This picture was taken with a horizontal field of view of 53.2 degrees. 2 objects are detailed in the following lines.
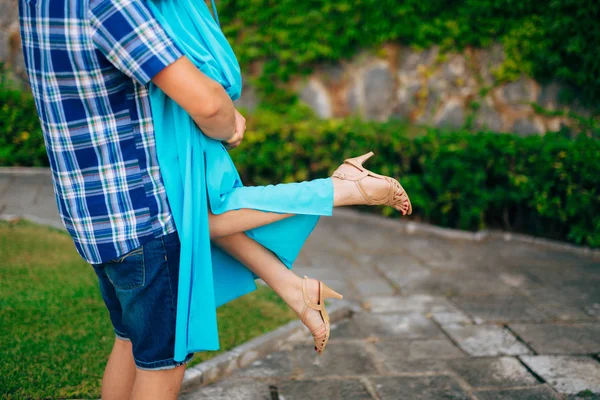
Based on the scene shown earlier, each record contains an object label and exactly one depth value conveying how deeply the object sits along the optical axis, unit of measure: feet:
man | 5.09
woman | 5.82
